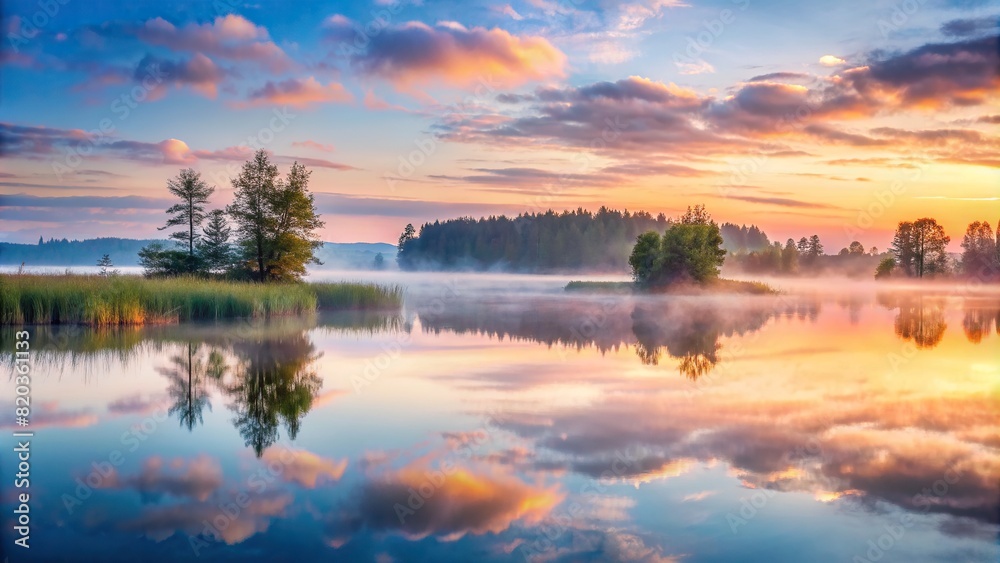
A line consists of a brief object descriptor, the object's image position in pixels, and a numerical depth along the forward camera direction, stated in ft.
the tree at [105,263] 125.39
